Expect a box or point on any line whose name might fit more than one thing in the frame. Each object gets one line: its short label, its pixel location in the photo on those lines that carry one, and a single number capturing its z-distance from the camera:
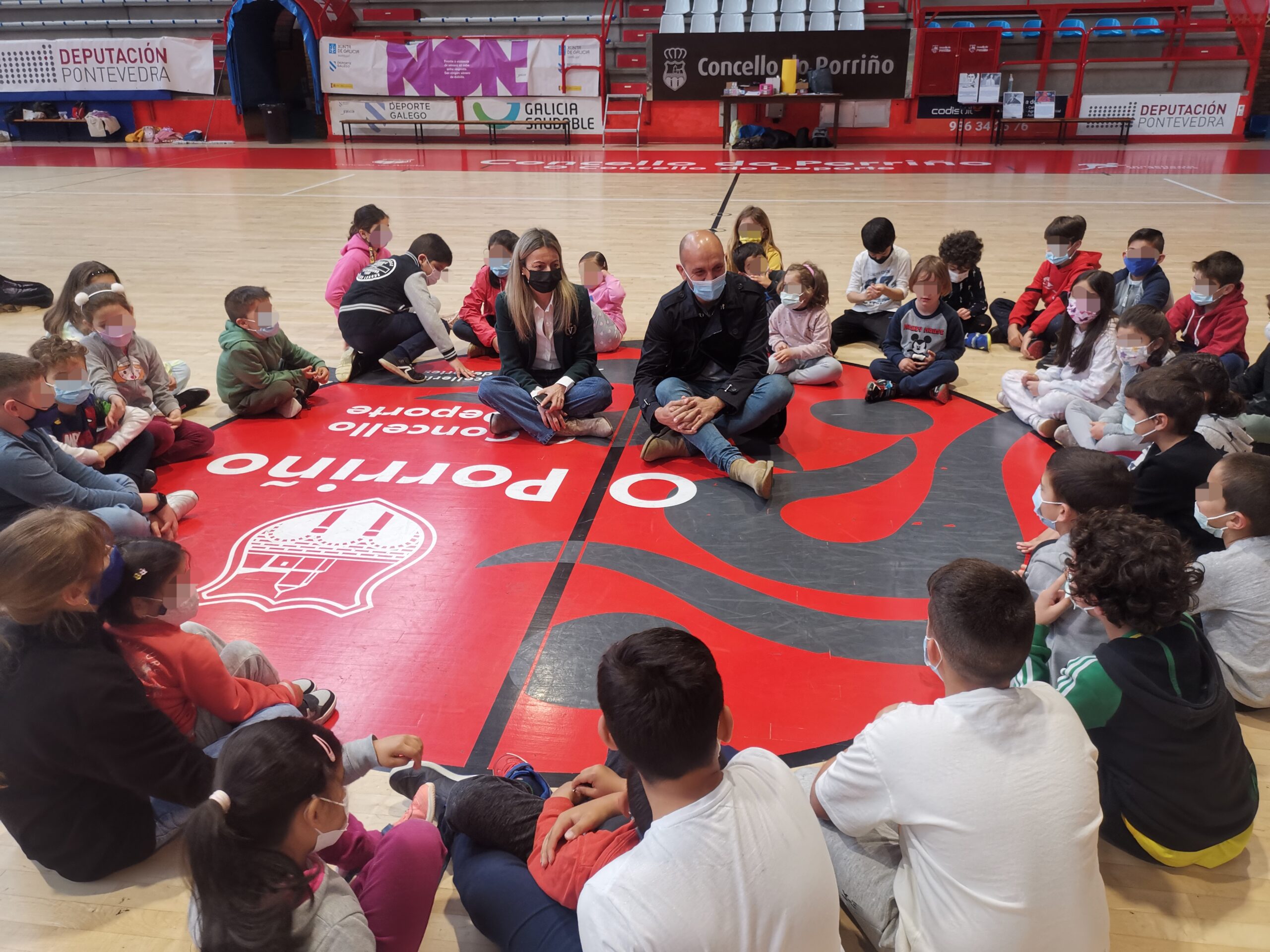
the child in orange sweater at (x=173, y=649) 2.20
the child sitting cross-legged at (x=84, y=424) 3.72
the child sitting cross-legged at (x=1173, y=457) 3.19
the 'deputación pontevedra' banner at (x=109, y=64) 19.22
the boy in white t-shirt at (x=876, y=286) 6.05
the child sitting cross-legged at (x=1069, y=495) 2.71
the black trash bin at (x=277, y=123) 18.98
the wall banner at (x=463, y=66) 18.25
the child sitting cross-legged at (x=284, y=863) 1.48
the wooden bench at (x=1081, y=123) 16.86
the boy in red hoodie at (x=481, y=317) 5.99
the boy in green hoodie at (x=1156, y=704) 2.06
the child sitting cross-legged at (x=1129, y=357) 4.16
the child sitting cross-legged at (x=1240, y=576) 2.55
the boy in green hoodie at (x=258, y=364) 4.83
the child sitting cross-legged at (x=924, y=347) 5.21
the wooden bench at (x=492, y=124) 18.61
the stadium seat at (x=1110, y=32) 17.27
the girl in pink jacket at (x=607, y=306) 5.82
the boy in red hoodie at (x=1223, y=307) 4.76
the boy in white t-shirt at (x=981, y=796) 1.65
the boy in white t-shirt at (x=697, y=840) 1.44
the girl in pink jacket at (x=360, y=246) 5.98
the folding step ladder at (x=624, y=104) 18.59
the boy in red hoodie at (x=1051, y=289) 5.75
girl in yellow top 5.95
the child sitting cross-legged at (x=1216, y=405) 3.39
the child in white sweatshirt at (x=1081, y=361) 4.61
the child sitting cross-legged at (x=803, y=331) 5.39
